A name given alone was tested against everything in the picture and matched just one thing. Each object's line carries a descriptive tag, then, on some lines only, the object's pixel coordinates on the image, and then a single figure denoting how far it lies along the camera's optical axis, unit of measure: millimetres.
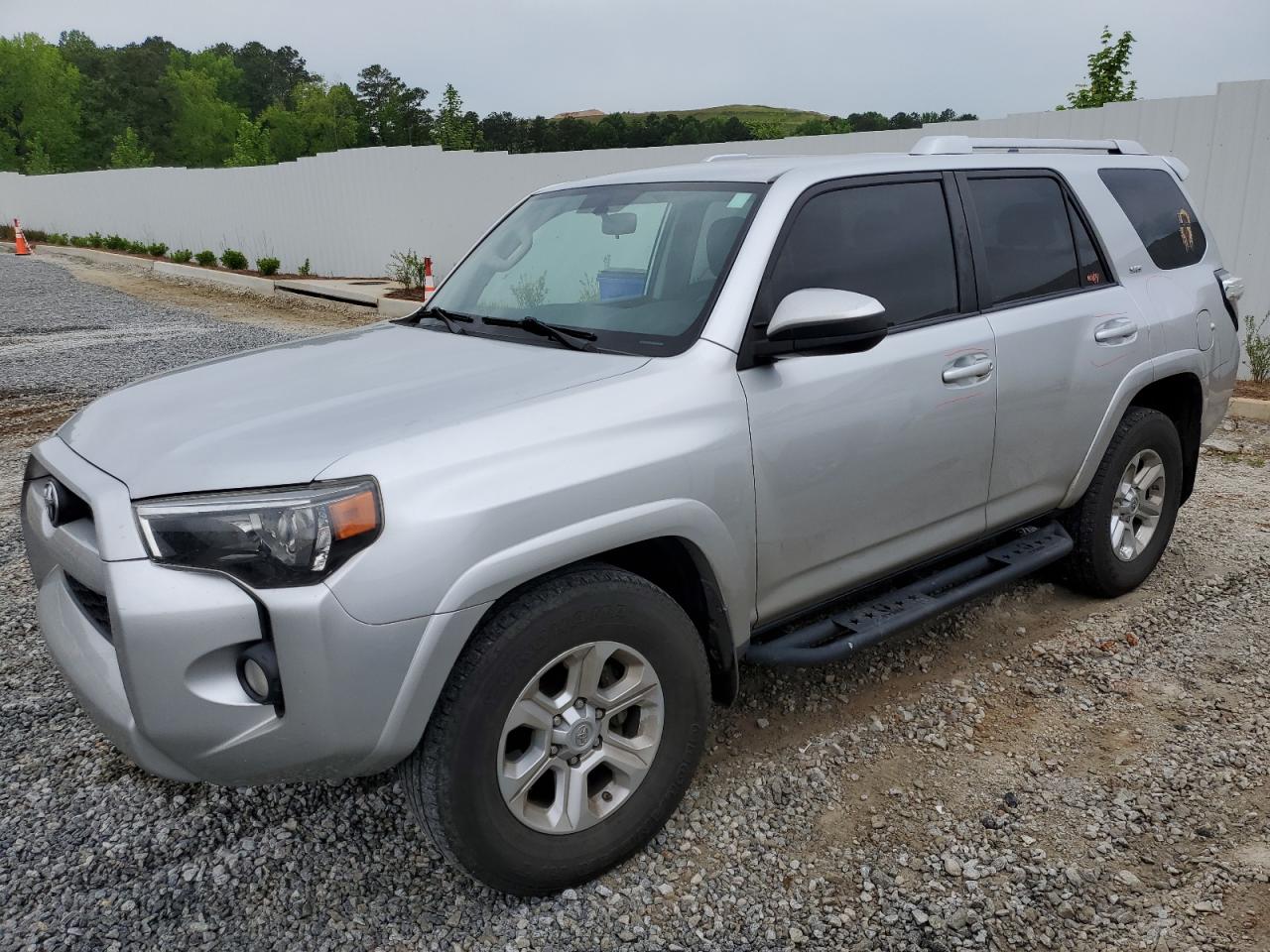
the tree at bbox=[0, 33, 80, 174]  74438
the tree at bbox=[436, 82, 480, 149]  29453
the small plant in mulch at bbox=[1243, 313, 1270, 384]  8359
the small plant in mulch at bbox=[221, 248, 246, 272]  20891
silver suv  2129
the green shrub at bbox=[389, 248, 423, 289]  16875
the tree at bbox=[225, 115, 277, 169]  64331
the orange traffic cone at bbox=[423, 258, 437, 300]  13914
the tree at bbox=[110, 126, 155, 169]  66500
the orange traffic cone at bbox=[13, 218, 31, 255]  27672
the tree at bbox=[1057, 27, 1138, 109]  15977
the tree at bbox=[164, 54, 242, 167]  86062
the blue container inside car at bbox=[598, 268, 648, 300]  3180
